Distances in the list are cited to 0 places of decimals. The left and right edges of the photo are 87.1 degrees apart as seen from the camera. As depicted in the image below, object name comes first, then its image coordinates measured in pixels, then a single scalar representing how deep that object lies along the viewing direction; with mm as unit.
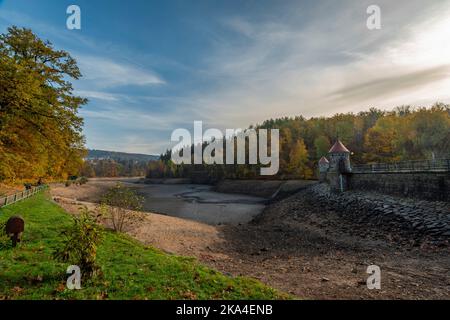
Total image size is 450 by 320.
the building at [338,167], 38062
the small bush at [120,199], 18500
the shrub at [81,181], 100300
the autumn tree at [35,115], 12594
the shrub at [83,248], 8031
